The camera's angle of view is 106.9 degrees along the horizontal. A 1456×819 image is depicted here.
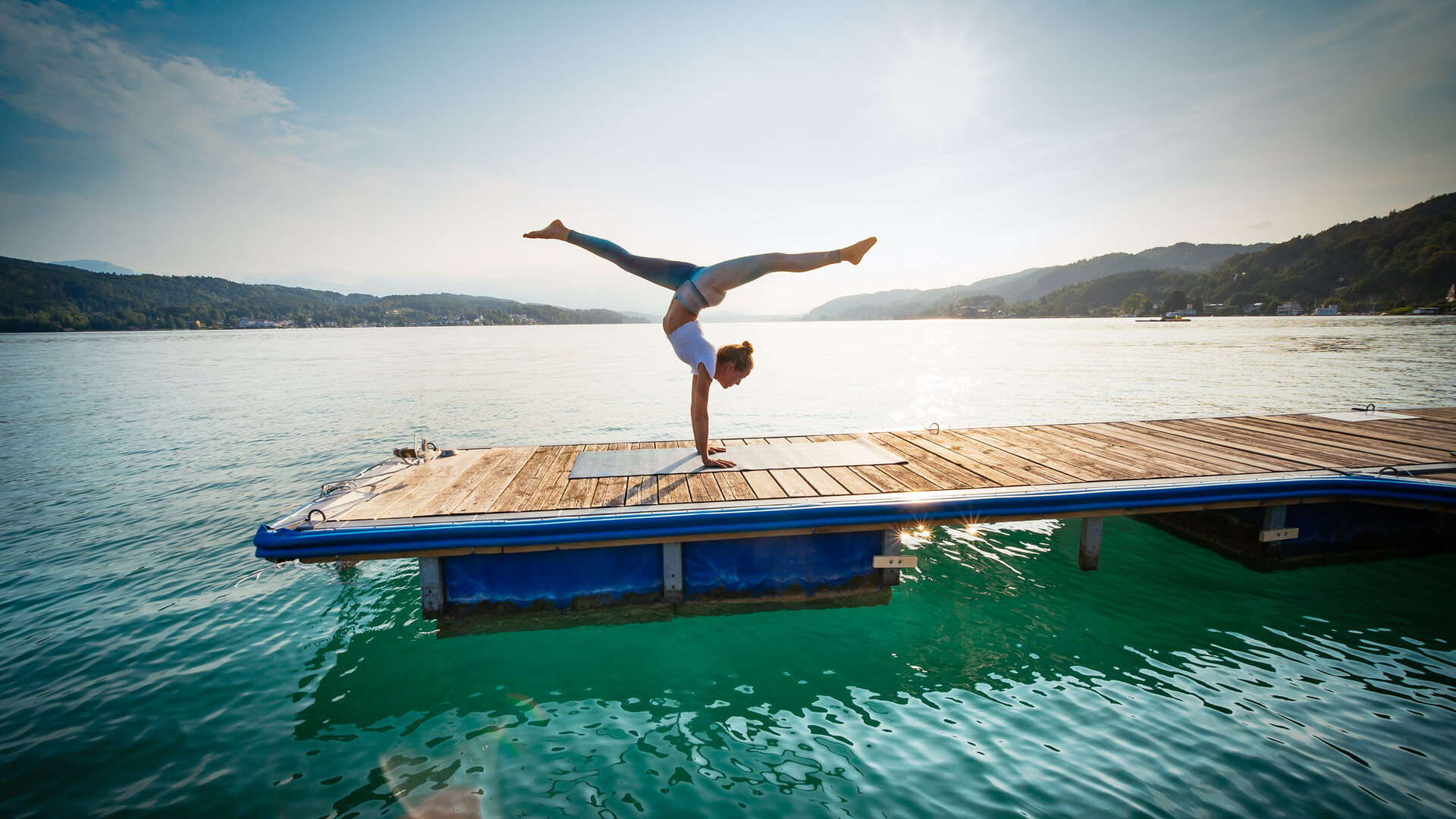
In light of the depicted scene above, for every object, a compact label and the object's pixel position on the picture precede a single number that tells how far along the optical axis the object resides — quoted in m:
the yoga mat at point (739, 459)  6.92
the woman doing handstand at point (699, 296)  6.20
